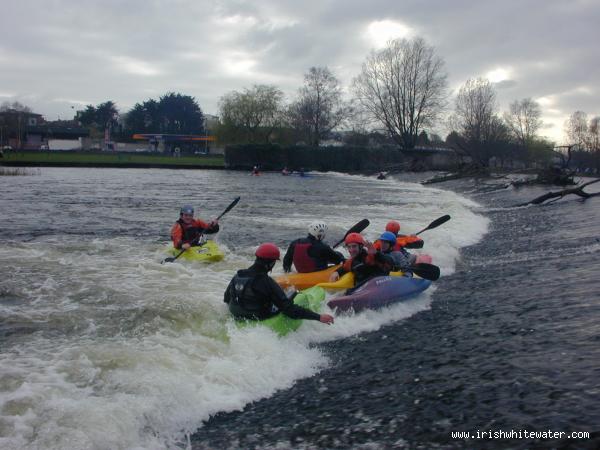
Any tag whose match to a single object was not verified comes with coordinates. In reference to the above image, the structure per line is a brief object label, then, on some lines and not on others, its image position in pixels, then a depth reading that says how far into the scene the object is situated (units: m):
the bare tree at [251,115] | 69.50
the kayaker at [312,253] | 9.37
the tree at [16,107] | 102.60
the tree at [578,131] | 69.94
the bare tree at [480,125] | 62.62
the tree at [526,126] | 81.88
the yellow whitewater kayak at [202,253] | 11.32
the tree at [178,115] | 109.19
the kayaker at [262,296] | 6.48
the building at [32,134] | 81.75
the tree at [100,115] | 116.69
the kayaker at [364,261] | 8.60
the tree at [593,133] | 64.25
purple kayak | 7.82
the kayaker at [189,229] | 11.86
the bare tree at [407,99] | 64.56
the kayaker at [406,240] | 11.34
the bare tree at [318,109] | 77.69
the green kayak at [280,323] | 6.52
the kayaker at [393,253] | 9.10
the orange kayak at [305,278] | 9.02
